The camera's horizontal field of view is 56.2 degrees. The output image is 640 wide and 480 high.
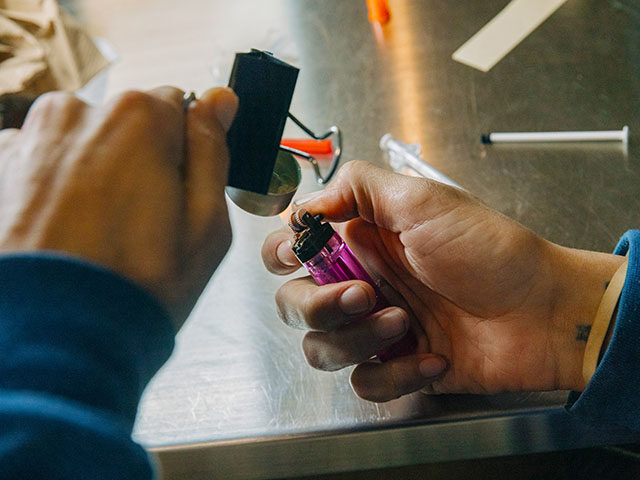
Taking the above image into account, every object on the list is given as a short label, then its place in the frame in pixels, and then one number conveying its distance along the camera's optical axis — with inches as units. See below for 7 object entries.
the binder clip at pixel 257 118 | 21.0
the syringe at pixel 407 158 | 33.4
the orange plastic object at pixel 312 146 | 36.4
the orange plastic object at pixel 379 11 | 43.8
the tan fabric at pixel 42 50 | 41.4
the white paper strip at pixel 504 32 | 39.2
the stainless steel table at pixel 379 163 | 25.4
